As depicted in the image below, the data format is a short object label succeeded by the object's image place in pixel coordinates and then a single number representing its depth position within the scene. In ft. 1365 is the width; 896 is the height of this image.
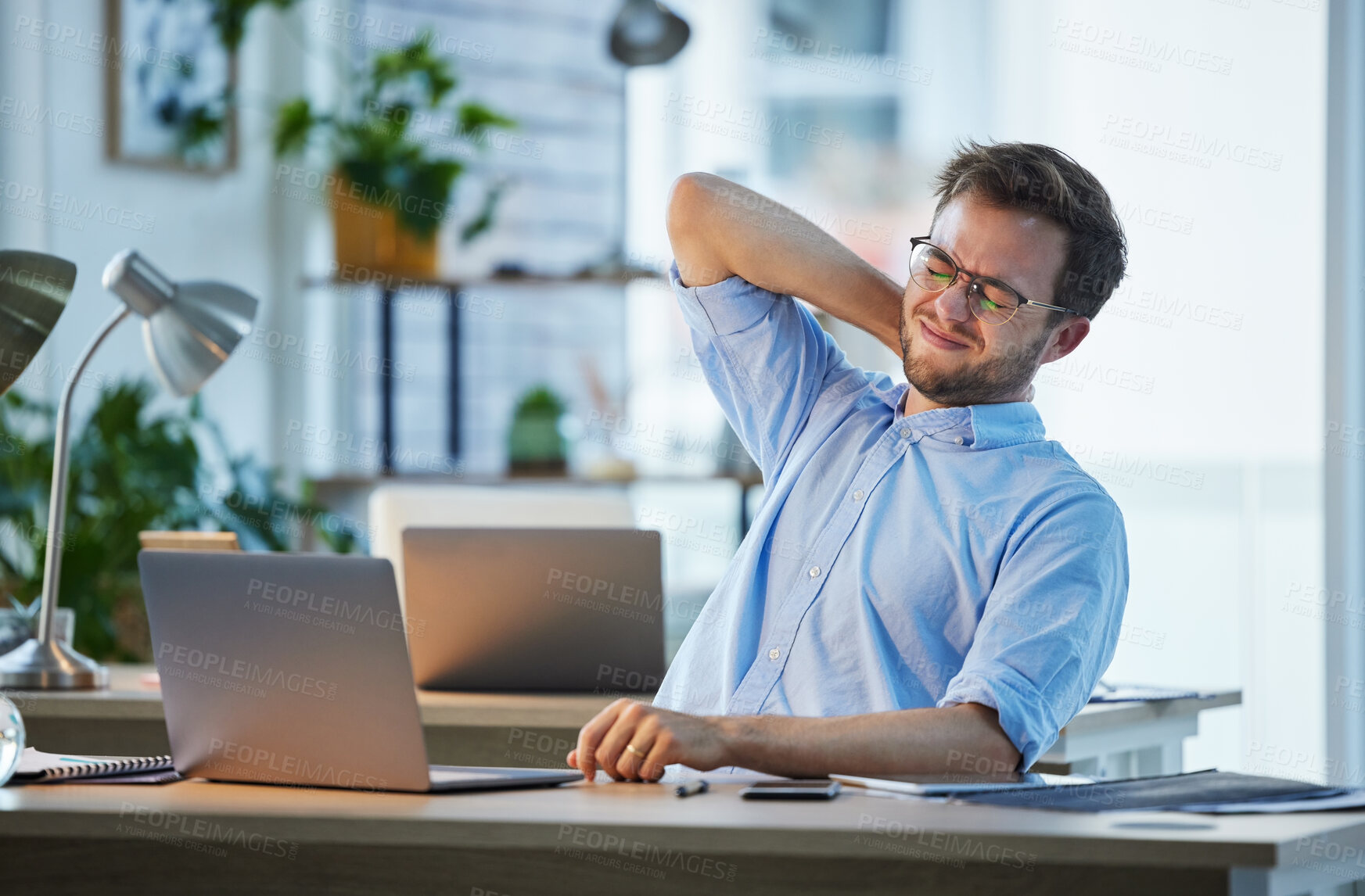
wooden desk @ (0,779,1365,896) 3.74
